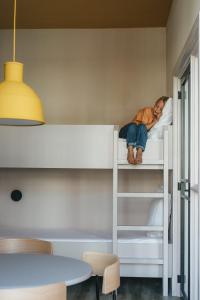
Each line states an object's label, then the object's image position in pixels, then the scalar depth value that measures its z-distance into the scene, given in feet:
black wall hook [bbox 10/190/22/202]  17.80
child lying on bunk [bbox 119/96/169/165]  13.69
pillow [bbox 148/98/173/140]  14.39
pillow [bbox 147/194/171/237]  14.76
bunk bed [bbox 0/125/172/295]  14.11
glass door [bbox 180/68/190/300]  12.57
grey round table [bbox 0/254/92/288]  7.11
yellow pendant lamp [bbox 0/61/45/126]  8.15
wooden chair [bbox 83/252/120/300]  8.26
